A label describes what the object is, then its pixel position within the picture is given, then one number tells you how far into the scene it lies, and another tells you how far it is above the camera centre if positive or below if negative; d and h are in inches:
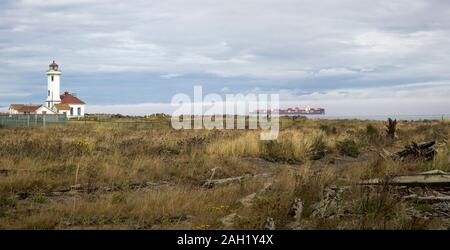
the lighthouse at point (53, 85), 3688.5 +281.2
